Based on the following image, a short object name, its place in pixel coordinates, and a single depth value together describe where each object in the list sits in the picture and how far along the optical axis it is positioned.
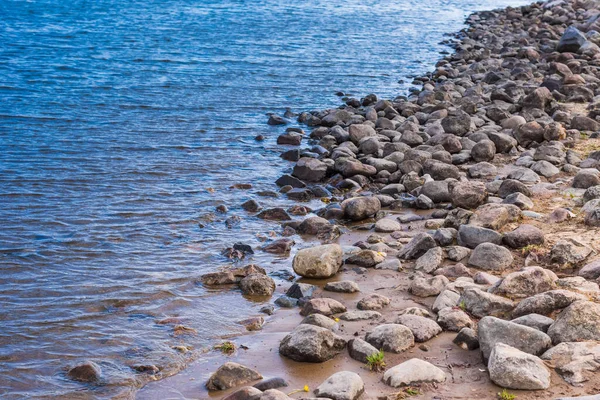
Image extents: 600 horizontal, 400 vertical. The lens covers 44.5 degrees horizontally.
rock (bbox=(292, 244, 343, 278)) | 7.10
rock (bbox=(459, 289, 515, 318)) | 5.80
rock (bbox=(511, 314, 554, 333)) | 5.32
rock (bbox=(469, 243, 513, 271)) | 6.87
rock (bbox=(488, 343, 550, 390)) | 4.70
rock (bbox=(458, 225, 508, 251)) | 7.32
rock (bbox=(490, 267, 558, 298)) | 6.01
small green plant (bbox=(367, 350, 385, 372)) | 5.24
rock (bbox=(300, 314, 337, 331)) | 5.87
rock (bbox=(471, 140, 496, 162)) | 10.76
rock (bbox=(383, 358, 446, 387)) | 4.93
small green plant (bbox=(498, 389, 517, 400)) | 4.62
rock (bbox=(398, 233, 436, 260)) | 7.41
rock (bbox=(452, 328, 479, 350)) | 5.39
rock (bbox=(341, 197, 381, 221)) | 8.81
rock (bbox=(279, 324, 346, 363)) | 5.43
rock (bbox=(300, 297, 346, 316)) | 6.25
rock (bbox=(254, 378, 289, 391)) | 5.07
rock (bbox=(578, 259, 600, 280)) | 6.15
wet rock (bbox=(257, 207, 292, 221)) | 9.05
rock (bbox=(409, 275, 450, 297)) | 6.50
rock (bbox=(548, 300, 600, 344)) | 5.07
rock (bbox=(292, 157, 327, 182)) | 10.56
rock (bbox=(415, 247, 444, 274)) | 7.05
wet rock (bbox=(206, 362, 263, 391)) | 5.15
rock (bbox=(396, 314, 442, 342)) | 5.58
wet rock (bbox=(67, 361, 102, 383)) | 5.37
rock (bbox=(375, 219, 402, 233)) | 8.36
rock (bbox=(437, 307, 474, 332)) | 5.68
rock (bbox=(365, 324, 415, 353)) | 5.43
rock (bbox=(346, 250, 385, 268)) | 7.36
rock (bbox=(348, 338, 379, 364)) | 5.37
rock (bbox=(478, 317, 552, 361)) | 5.08
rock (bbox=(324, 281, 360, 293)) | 6.75
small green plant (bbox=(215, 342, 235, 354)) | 5.79
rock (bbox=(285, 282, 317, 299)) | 6.71
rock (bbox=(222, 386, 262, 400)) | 4.82
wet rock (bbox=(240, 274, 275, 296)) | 6.85
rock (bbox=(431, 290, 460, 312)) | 6.06
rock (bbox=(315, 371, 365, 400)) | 4.78
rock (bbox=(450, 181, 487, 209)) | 8.65
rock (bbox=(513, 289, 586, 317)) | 5.57
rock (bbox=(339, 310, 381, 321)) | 6.12
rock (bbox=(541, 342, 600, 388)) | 4.72
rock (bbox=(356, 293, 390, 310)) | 6.33
